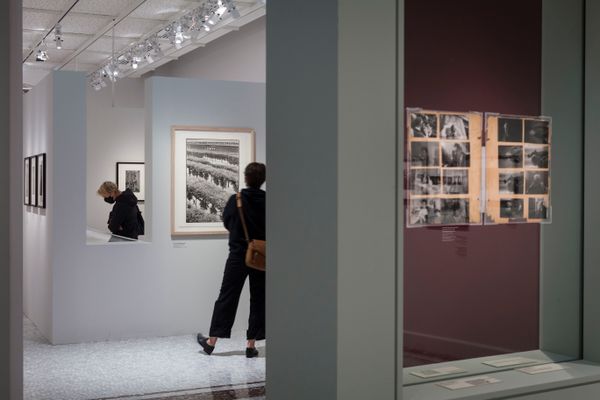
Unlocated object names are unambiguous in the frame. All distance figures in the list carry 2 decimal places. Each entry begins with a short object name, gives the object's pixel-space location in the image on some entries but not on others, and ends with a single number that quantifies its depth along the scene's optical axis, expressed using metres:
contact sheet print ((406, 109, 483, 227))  3.38
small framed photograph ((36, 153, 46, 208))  8.90
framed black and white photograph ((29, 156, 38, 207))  9.48
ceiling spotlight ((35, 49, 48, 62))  13.94
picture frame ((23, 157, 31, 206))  10.09
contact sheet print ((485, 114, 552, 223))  3.71
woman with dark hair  7.57
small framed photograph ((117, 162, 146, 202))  16.22
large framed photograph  8.95
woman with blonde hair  10.38
